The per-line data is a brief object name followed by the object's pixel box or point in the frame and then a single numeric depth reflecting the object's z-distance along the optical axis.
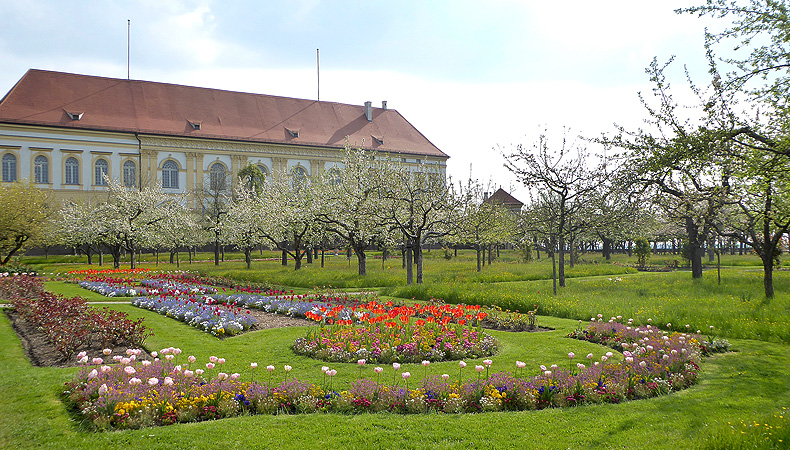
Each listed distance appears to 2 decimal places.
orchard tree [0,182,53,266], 28.30
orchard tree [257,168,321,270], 27.16
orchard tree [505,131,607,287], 19.88
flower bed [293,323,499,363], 8.95
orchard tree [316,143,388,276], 23.06
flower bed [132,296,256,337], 11.43
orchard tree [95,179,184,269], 31.89
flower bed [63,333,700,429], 6.11
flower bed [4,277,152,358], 9.26
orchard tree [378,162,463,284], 21.22
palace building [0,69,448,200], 52.25
